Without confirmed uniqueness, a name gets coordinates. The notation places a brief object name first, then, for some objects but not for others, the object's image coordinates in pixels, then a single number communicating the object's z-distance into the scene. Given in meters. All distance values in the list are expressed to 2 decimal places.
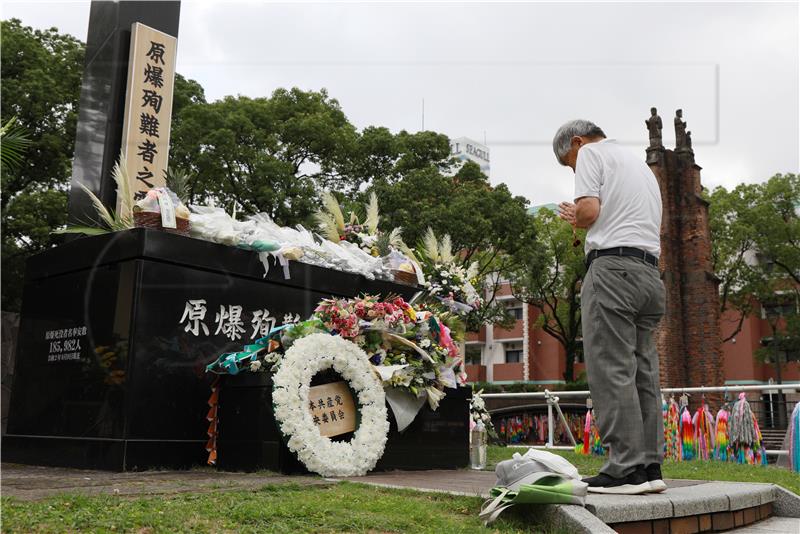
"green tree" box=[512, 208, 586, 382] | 32.03
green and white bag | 3.05
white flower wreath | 4.90
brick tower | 26.09
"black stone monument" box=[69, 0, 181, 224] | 7.45
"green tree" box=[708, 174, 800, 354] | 31.68
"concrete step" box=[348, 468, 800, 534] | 3.04
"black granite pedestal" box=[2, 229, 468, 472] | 5.36
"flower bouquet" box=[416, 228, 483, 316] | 8.60
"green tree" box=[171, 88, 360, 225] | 20.94
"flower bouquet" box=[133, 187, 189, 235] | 5.75
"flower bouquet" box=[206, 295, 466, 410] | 5.47
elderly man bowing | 3.47
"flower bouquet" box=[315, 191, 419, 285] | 8.32
